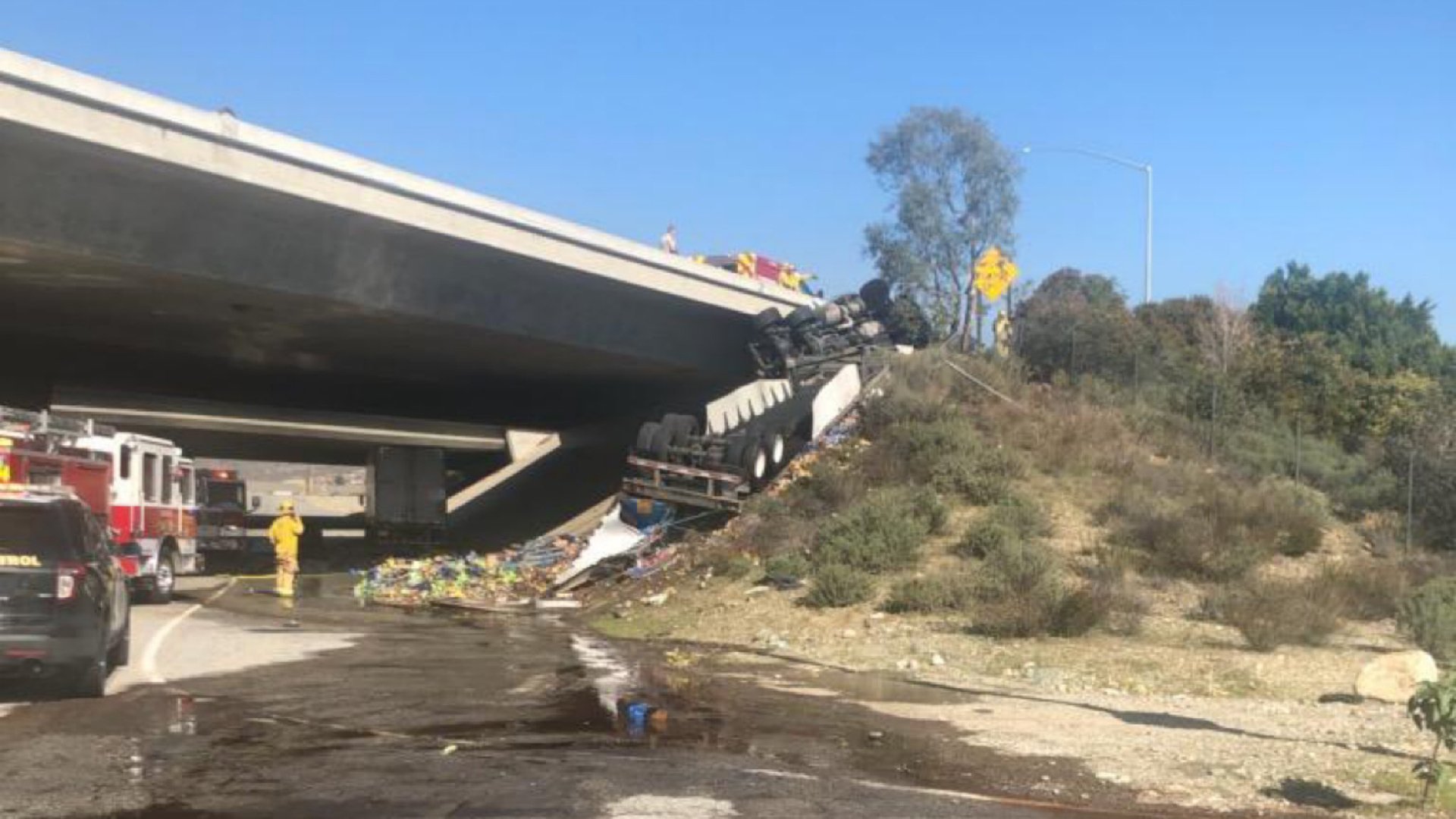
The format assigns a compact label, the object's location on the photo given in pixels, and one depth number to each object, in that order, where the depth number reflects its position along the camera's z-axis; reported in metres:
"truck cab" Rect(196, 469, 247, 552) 38.09
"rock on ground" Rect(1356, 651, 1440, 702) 12.42
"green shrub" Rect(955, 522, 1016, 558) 20.69
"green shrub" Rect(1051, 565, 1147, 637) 16.36
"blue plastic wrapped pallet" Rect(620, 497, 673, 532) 26.44
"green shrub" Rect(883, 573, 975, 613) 18.00
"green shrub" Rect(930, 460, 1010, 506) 23.94
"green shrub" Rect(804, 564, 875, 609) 18.78
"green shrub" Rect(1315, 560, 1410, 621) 18.56
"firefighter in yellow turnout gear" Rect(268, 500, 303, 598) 25.34
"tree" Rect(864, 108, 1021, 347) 54.50
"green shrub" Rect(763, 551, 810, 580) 20.44
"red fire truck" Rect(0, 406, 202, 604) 16.45
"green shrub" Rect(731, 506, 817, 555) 22.41
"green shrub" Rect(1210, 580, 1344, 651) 15.80
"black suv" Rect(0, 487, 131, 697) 10.33
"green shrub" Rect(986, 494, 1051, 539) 21.75
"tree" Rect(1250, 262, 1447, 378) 56.09
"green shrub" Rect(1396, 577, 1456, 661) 14.95
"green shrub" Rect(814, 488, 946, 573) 20.31
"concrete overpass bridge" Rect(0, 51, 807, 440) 20.09
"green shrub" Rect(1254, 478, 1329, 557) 22.50
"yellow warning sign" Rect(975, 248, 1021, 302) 30.89
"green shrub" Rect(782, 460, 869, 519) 24.31
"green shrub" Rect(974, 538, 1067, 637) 16.28
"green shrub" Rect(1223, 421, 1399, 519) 25.80
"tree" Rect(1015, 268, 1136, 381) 35.00
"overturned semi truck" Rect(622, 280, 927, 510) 27.12
